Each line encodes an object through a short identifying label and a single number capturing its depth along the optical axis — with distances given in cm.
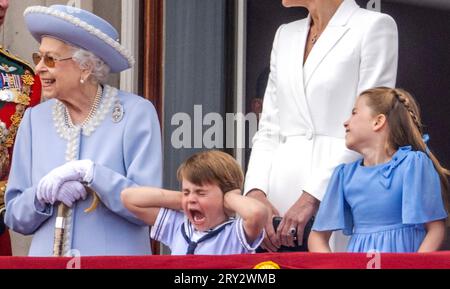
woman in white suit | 1381
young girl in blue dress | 1312
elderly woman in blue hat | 1392
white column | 1619
